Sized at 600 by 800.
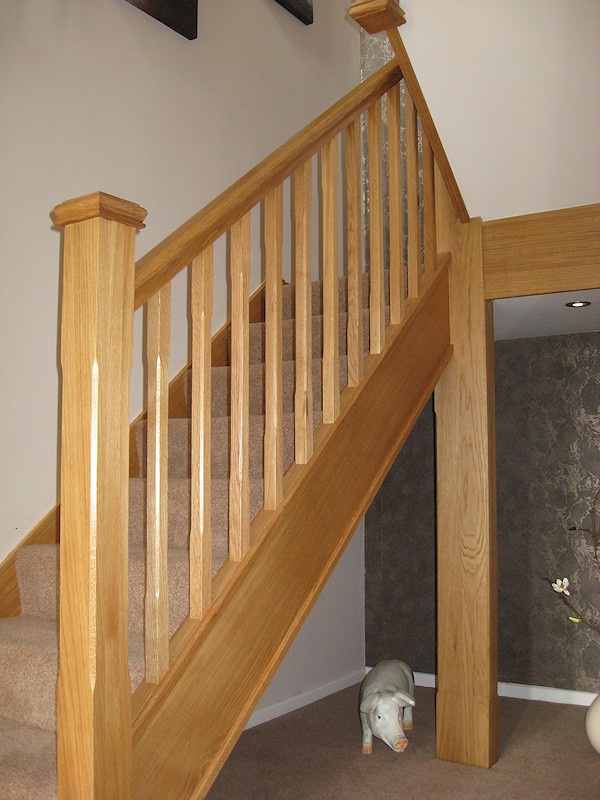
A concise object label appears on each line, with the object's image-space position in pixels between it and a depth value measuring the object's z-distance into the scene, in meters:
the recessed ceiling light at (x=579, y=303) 2.89
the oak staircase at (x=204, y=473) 1.28
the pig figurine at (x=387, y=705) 2.76
